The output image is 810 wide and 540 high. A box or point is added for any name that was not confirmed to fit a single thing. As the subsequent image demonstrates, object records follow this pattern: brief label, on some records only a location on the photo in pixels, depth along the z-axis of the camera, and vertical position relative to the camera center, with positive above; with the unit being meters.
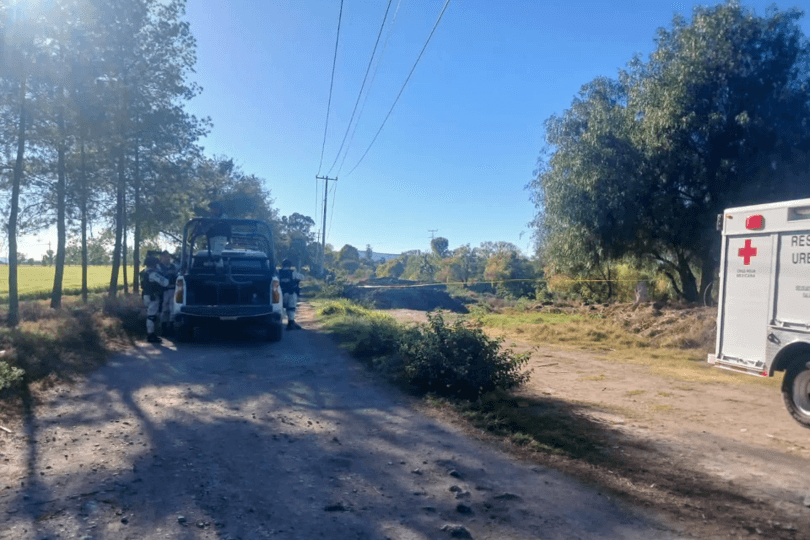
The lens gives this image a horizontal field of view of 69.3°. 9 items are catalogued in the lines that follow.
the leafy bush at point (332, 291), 32.67 -2.15
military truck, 11.77 -0.83
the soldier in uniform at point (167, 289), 12.88 -0.95
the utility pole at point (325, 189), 52.59 +5.68
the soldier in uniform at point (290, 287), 15.17 -0.94
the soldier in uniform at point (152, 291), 12.12 -0.95
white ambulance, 7.15 -0.35
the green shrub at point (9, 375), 6.57 -1.56
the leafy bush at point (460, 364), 7.46 -1.38
